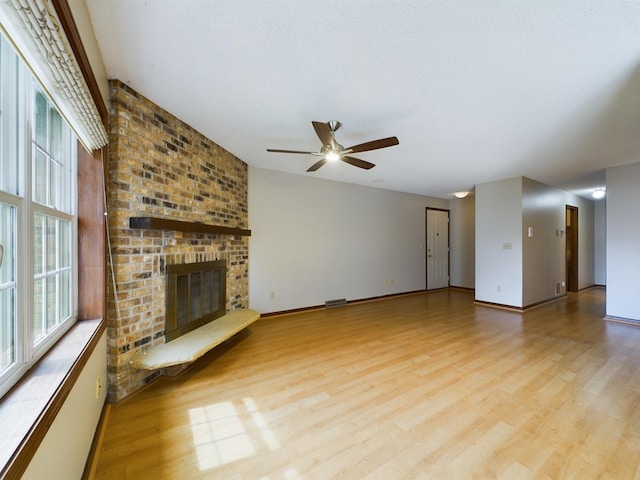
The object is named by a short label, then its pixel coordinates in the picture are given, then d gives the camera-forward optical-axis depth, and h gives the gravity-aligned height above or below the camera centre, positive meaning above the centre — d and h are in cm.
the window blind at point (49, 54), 82 +67
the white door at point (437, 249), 684 -25
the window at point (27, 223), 106 +8
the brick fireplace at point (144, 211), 204 +25
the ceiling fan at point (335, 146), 234 +91
